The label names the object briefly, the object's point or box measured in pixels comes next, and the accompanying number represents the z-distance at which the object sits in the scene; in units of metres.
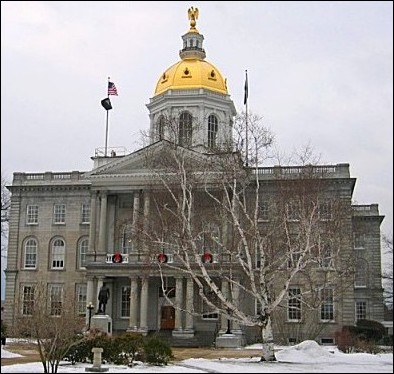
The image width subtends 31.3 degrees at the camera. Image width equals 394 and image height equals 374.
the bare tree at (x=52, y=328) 24.44
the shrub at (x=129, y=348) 28.97
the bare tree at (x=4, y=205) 64.36
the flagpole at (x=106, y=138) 59.67
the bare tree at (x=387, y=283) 56.12
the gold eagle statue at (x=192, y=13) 67.31
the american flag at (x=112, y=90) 55.78
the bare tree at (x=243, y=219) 31.05
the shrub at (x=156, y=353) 28.85
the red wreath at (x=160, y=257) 35.96
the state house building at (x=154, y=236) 46.00
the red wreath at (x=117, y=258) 52.94
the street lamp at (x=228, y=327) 48.43
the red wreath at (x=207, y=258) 45.72
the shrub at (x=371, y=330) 47.47
